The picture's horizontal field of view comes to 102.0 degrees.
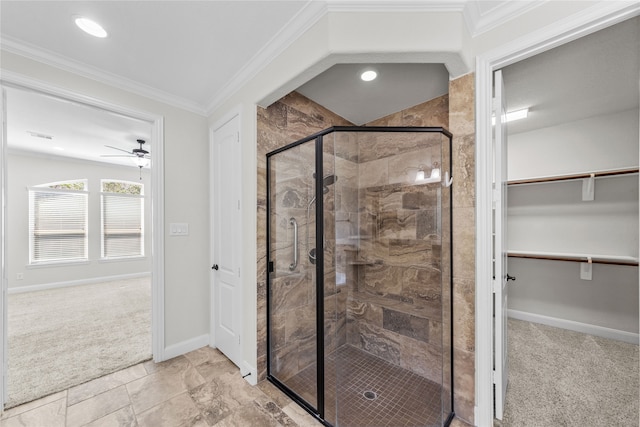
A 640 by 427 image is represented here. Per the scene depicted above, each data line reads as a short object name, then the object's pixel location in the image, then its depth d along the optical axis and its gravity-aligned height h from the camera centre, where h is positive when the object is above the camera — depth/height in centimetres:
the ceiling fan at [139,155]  418 +100
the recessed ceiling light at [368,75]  200 +108
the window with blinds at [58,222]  502 -17
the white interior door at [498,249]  161 -23
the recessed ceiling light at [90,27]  161 +120
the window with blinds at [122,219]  581 -13
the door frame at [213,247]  226 -30
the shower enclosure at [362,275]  182 -52
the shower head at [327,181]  187 +23
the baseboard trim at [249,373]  213 -135
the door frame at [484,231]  158 -12
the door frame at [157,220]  242 -6
